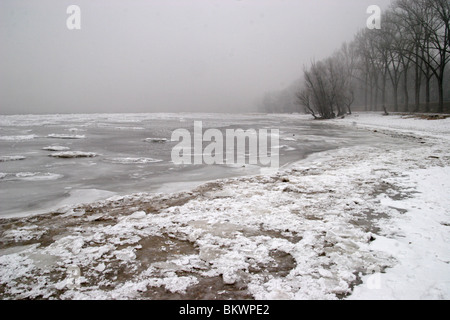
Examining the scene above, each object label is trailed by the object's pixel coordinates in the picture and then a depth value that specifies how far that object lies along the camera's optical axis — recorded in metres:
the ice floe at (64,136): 16.28
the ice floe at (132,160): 9.02
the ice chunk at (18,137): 15.14
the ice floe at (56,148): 11.41
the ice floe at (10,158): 9.32
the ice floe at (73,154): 9.84
